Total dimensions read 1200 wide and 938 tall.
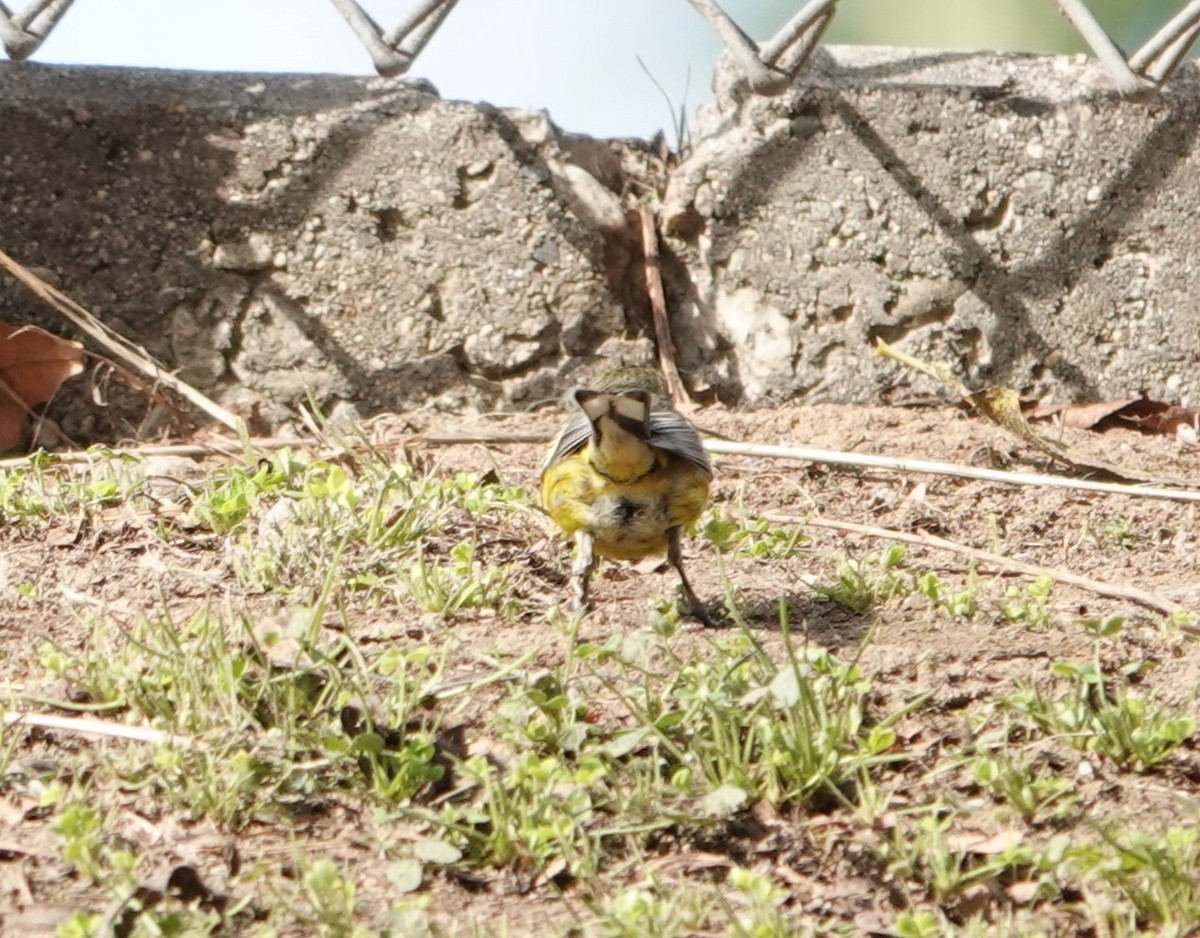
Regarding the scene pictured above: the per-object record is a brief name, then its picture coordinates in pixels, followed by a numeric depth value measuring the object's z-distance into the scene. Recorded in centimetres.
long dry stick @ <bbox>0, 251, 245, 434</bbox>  1066
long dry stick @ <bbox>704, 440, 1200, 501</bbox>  995
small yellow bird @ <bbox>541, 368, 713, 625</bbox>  787
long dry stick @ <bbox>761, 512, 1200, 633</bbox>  816
